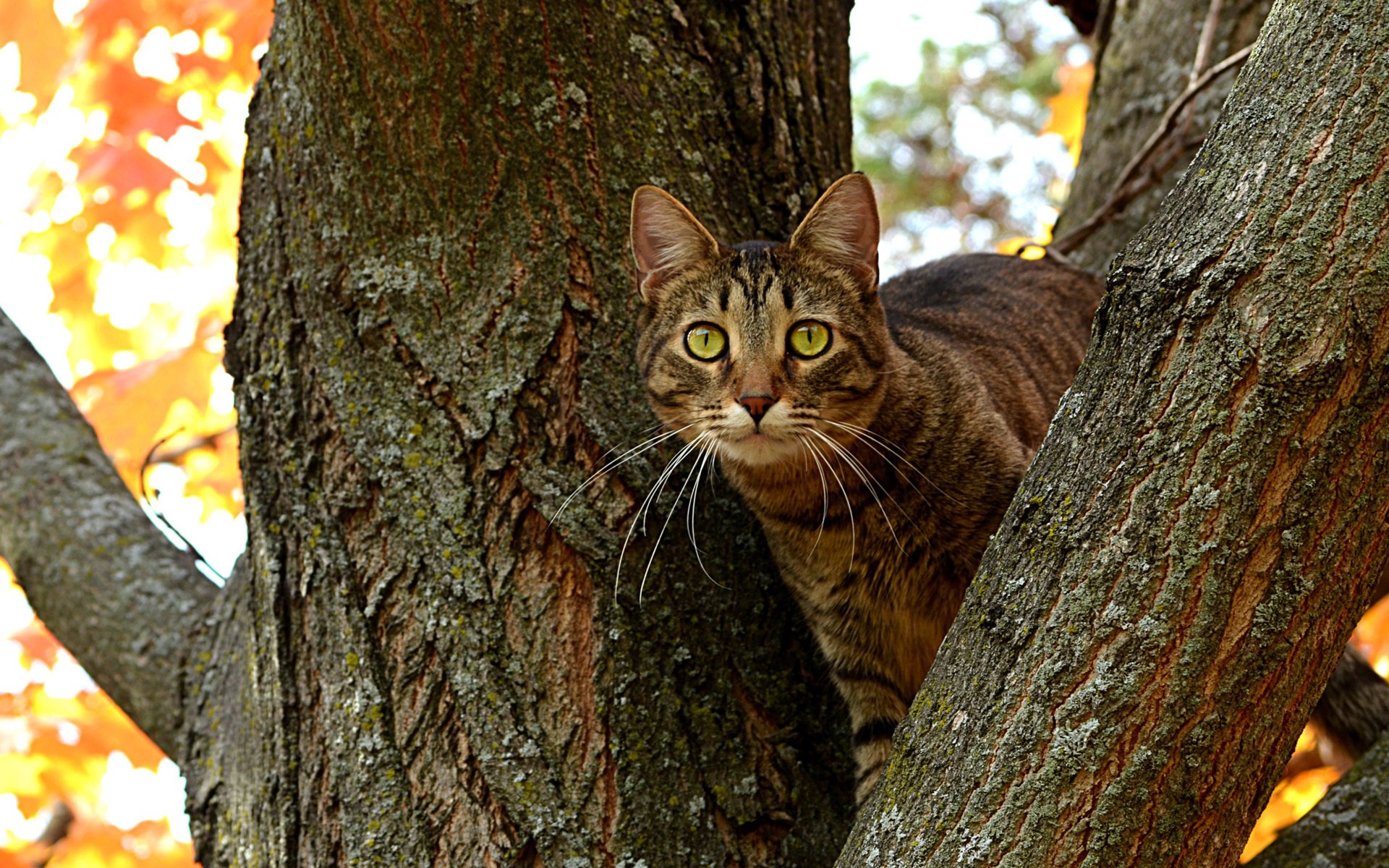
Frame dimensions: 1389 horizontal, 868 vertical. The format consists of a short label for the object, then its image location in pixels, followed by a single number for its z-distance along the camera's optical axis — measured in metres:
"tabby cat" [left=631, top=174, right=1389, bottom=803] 2.28
